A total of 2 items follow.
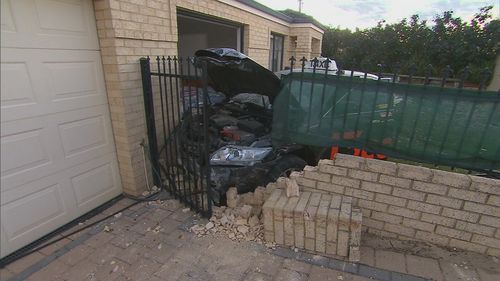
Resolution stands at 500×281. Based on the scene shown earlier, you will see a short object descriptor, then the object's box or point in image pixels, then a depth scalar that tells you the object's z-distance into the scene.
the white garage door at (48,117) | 2.40
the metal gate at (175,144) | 3.14
